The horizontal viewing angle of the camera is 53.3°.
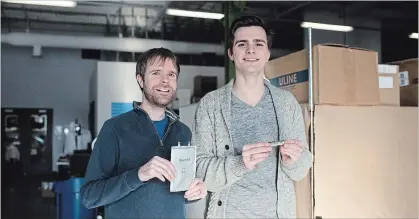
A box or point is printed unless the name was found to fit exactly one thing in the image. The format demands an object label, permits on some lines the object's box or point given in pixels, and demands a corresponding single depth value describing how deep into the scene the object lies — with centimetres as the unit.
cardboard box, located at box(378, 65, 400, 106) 257
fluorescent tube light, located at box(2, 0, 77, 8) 654
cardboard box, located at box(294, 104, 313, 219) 230
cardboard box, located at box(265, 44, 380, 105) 232
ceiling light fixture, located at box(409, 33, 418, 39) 960
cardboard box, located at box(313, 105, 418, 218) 231
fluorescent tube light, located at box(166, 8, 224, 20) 778
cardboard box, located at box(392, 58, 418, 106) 288
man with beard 122
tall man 143
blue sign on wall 752
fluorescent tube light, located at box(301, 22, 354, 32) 877
